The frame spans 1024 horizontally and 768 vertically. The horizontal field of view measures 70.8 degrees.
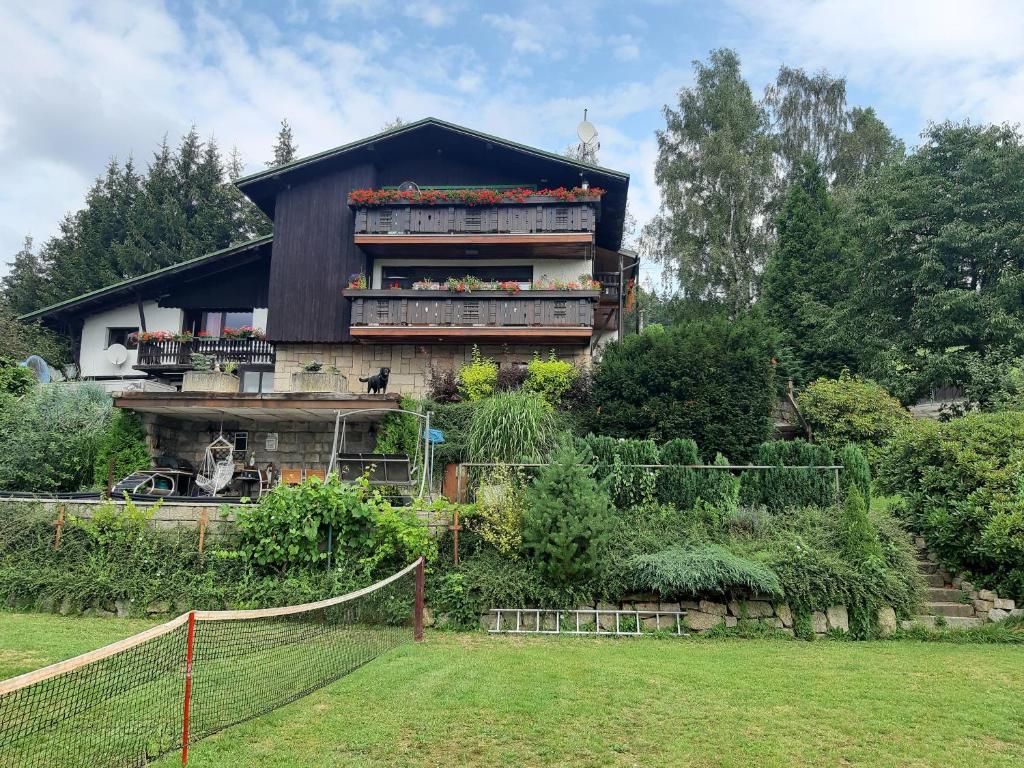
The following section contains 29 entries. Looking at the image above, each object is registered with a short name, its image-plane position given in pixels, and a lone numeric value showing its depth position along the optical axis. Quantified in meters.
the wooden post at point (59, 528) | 11.38
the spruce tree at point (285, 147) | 39.09
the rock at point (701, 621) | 10.48
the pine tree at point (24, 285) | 34.44
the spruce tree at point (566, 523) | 10.46
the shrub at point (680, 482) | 12.83
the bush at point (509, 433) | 14.10
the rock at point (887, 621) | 10.42
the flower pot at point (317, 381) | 18.58
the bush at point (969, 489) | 10.81
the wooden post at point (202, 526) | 11.30
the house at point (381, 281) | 19.64
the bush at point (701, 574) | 10.27
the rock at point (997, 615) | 10.77
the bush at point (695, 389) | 16.34
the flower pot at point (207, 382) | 17.47
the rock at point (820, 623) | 10.45
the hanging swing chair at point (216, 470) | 15.36
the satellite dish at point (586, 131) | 23.50
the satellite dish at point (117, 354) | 22.75
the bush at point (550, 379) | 18.00
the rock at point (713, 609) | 10.57
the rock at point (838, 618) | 10.45
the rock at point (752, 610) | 10.56
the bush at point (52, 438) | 15.19
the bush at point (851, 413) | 19.17
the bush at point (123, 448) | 15.92
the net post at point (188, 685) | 4.91
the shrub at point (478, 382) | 17.91
